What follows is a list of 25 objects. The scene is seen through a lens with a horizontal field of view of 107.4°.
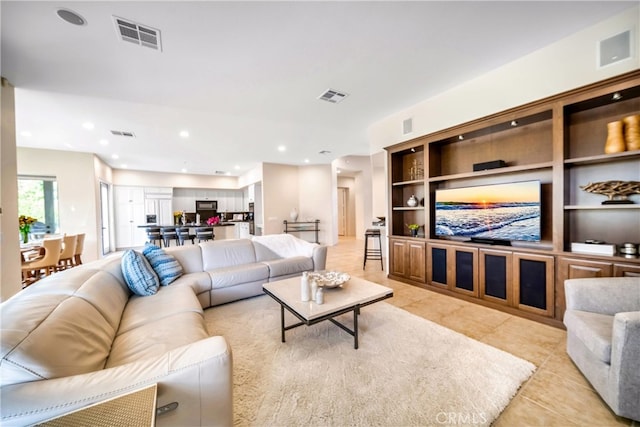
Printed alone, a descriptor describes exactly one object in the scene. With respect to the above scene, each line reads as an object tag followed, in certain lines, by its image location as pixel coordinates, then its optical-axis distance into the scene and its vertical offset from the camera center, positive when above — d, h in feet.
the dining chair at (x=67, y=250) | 14.65 -2.29
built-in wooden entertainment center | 7.36 +0.61
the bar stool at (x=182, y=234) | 20.08 -1.89
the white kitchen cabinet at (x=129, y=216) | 27.43 -0.36
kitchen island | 21.32 -1.83
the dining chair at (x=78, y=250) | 15.83 -2.48
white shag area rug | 4.71 -4.08
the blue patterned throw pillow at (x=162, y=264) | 8.86 -2.03
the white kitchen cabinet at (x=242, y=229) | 25.98 -2.14
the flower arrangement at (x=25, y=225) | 12.97 -0.60
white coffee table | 6.34 -2.73
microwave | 32.96 +0.92
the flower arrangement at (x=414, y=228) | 12.79 -1.13
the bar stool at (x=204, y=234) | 18.99 -1.83
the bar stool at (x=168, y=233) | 20.21 -1.81
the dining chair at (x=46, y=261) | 12.72 -2.58
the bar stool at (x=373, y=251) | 16.60 -3.57
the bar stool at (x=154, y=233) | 20.08 -1.78
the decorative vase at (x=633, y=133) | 6.73 +2.07
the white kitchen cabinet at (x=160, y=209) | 28.96 +0.35
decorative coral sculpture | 7.00 +0.47
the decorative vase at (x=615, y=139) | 6.90 +1.96
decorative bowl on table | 7.84 -2.44
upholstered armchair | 4.33 -2.71
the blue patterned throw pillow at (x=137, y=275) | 7.64 -2.05
